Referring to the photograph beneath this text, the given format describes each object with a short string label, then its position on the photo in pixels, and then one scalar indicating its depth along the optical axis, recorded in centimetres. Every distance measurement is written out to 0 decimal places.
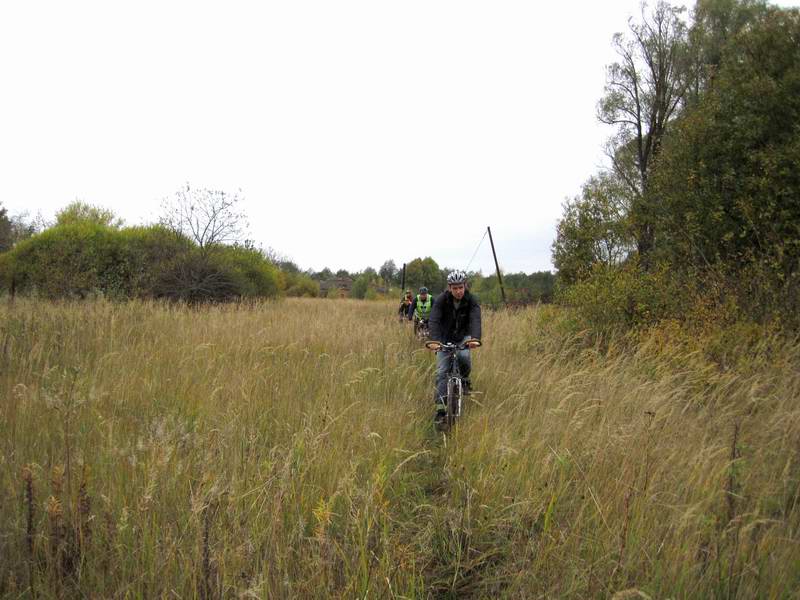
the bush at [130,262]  1830
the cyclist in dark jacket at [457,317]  602
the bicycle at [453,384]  527
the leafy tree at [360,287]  5066
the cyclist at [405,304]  1497
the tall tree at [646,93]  2327
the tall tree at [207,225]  1925
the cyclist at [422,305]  1208
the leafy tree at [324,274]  9151
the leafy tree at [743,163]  780
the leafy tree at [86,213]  4775
